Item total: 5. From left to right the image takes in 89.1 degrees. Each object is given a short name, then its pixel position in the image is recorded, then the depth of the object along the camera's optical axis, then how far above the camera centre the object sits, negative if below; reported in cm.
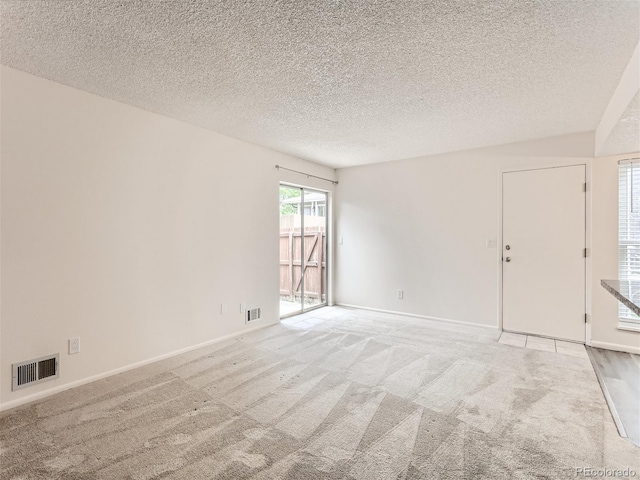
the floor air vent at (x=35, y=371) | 242 -102
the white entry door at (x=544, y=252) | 390 -12
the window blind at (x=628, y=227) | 356 +18
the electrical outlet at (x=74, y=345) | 271 -89
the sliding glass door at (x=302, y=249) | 522 -14
